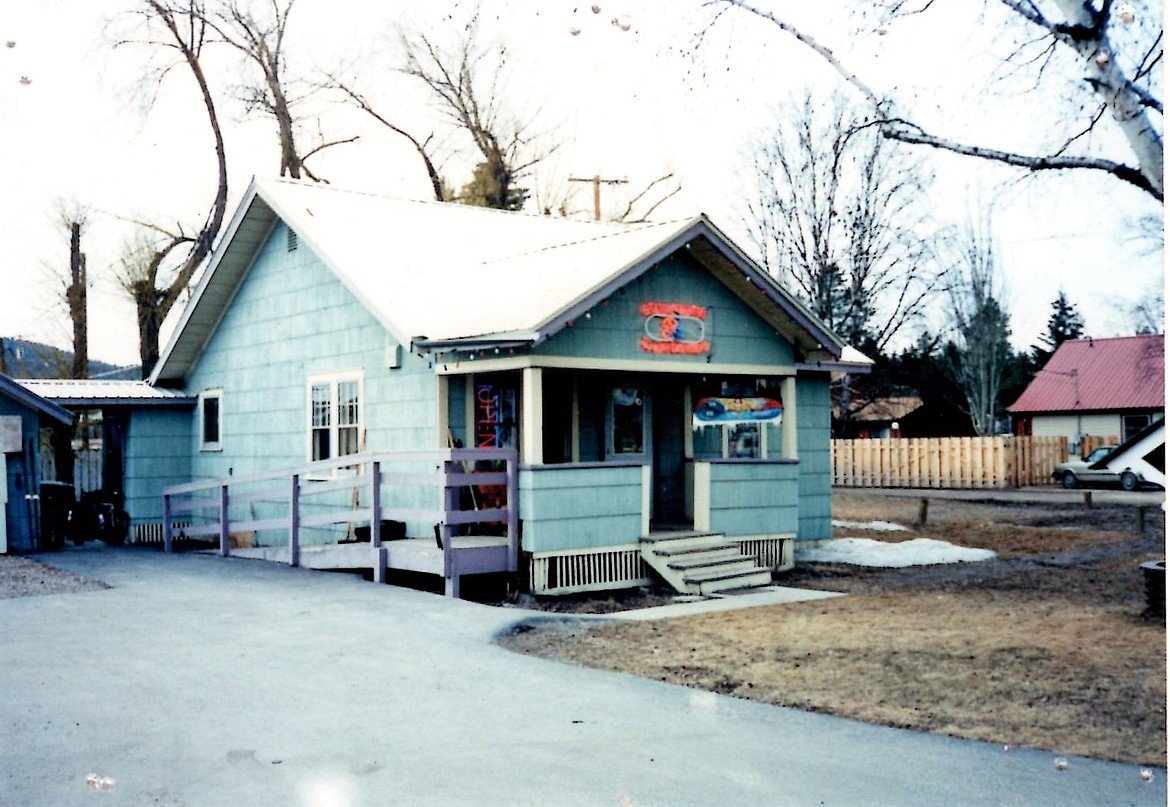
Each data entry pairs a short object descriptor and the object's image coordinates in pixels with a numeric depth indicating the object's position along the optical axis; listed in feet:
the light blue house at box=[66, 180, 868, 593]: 42.24
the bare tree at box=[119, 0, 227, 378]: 98.48
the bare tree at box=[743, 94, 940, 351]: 127.24
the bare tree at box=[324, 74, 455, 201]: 108.78
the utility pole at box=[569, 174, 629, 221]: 107.24
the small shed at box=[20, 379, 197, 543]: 64.69
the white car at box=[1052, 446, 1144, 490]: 116.26
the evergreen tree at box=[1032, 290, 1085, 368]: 190.90
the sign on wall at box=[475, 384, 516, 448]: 47.47
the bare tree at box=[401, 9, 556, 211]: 109.60
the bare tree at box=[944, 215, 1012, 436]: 148.31
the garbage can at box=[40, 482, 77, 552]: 57.72
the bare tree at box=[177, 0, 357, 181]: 100.17
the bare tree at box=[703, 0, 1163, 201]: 24.13
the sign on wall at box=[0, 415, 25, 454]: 55.11
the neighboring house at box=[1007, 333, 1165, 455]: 140.36
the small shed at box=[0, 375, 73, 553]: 55.16
